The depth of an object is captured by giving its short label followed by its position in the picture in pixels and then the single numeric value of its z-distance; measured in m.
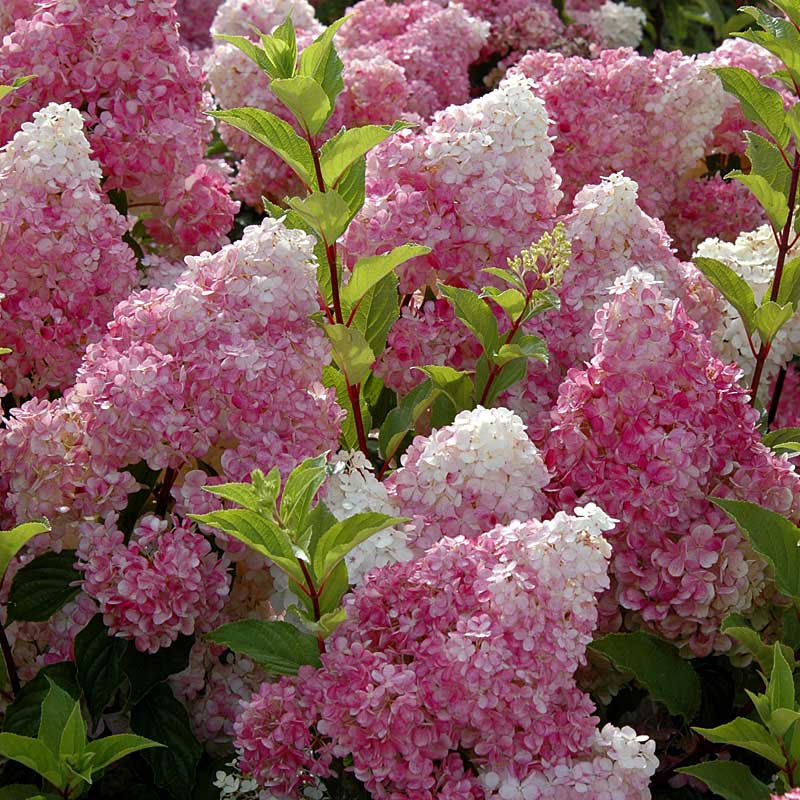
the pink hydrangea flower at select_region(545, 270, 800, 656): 1.71
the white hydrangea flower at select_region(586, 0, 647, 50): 3.50
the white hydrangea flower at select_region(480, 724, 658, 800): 1.59
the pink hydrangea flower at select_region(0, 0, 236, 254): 2.02
